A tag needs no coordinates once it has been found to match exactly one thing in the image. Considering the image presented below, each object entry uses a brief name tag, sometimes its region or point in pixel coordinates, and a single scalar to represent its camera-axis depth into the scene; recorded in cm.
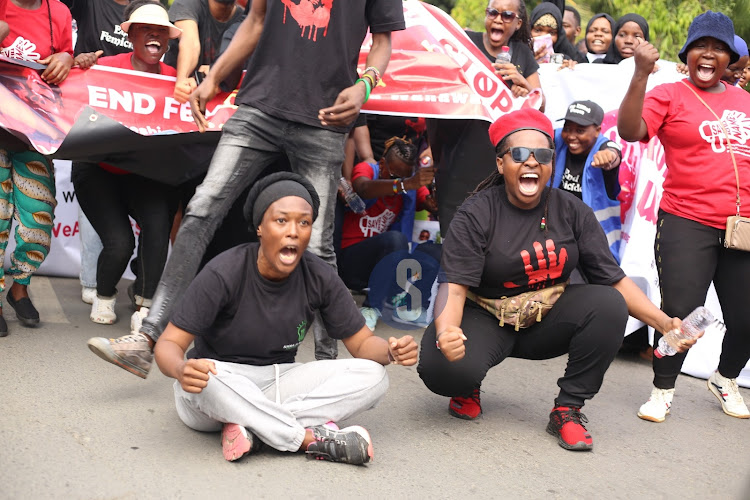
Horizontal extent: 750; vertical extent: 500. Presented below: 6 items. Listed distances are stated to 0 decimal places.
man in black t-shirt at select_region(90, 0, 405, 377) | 439
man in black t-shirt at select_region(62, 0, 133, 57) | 577
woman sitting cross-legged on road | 346
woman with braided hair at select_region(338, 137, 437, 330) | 608
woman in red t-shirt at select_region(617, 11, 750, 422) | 455
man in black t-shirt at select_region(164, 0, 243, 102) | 534
